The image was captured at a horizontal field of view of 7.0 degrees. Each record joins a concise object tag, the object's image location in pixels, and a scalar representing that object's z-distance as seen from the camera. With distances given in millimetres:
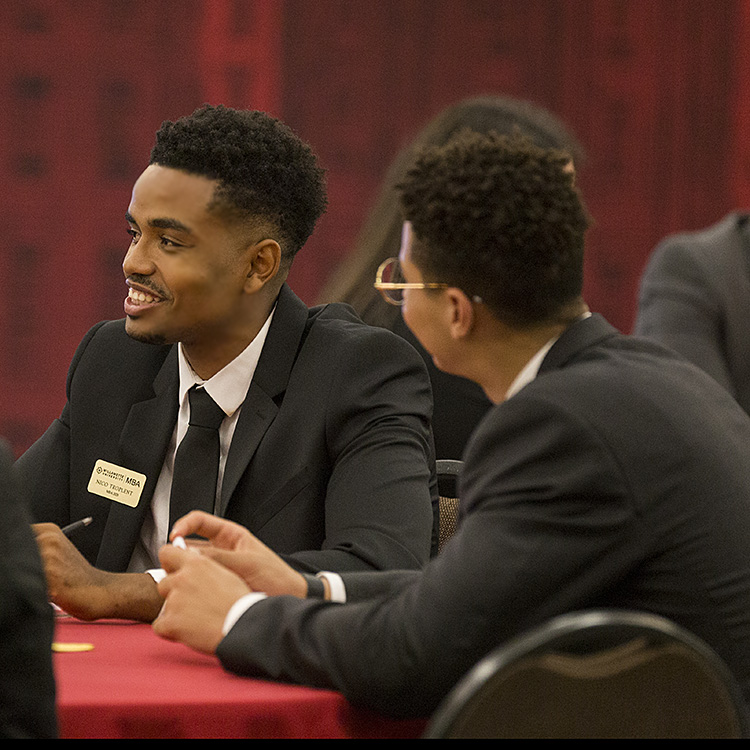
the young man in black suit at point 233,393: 6860
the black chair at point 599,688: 6133
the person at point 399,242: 7334
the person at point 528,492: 6416
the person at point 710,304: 7138
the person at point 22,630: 6009
